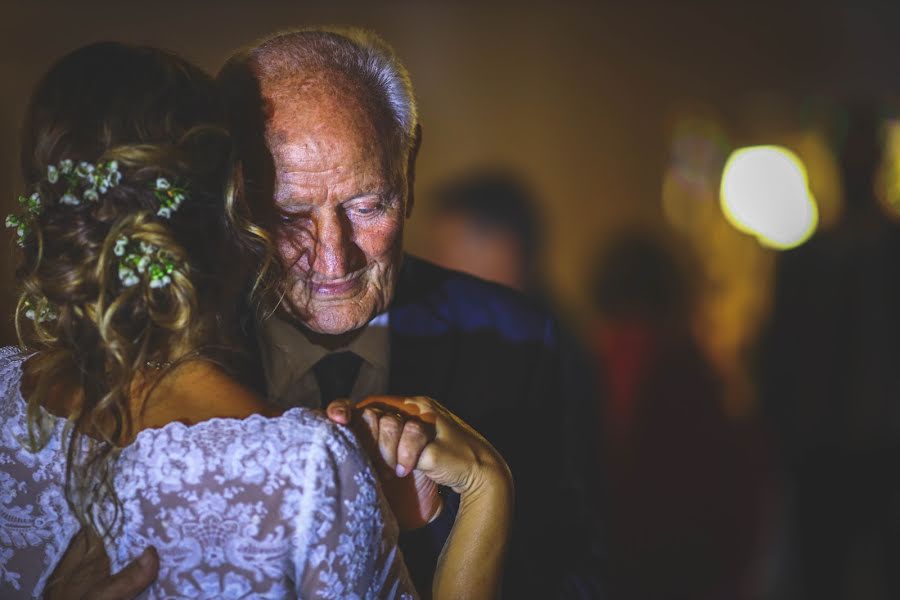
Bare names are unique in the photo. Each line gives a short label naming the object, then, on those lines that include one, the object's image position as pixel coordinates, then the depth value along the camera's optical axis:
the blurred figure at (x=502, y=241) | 4.09
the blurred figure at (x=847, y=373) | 3.66
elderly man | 1.62
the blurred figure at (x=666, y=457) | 3.74
